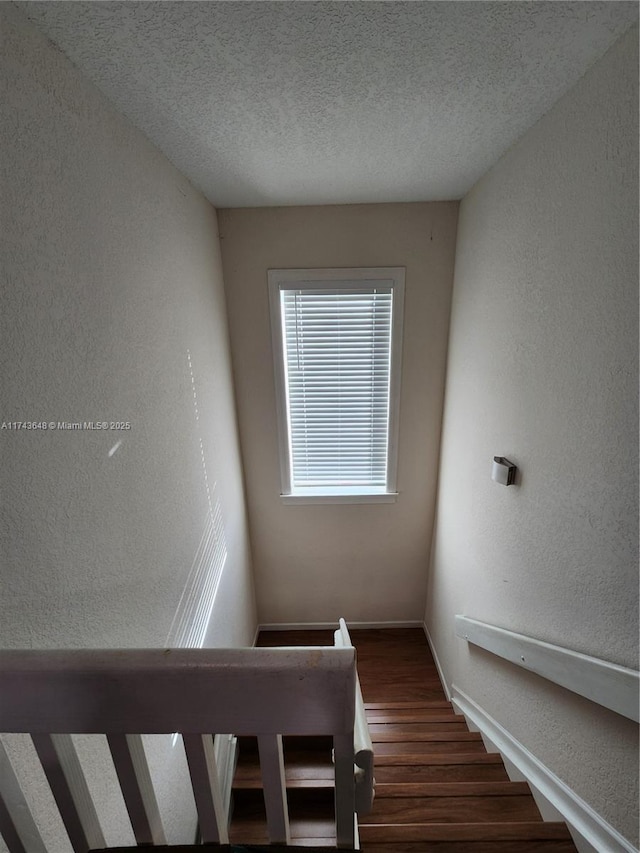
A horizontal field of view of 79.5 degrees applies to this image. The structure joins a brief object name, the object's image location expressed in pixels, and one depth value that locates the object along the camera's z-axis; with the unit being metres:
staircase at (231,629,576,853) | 1.25
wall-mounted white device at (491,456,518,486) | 1.63
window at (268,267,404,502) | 2.50
